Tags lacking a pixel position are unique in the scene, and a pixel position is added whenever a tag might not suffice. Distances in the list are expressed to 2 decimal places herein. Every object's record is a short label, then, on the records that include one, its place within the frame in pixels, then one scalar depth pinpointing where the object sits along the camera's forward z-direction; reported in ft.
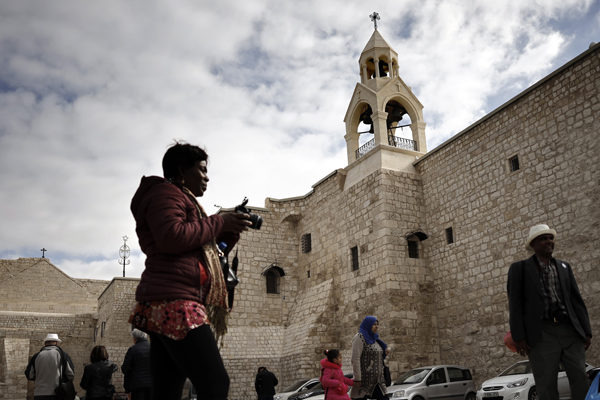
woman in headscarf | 23.84
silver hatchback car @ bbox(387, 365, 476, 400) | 40.75
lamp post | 129.49
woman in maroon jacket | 7.97
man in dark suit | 13.65
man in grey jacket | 22.06
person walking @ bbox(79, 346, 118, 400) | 23.32
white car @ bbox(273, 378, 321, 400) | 49.62
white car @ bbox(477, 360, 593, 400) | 34.22
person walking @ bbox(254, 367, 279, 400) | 43.96
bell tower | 61.72
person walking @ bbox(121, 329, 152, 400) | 21.74
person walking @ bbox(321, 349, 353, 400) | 24.61
